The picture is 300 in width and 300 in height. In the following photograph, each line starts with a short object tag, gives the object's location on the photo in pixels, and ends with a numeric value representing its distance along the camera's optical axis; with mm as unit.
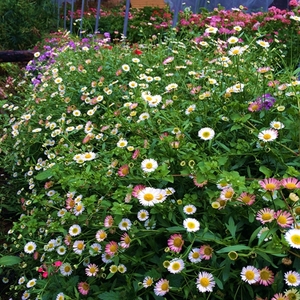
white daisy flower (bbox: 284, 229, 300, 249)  904
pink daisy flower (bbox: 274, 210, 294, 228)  951
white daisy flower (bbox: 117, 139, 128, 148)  1522
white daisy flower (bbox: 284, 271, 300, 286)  948
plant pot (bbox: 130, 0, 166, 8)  7344
